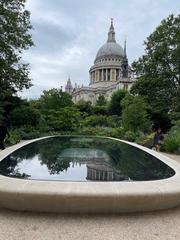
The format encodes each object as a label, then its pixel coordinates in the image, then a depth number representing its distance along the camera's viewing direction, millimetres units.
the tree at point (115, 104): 59409
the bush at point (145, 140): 14880
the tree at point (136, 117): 23375
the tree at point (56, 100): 31281
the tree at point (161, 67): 22500
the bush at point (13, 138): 15242
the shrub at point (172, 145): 12914
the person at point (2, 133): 11261
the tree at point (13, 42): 15492
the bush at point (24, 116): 22922
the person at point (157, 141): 12836
